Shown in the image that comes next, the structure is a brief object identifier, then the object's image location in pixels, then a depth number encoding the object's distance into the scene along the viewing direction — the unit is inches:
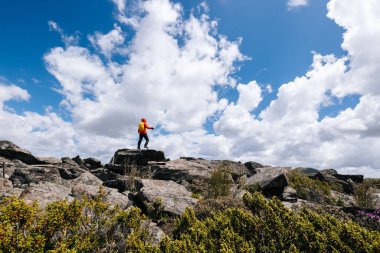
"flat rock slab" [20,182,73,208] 319.6
